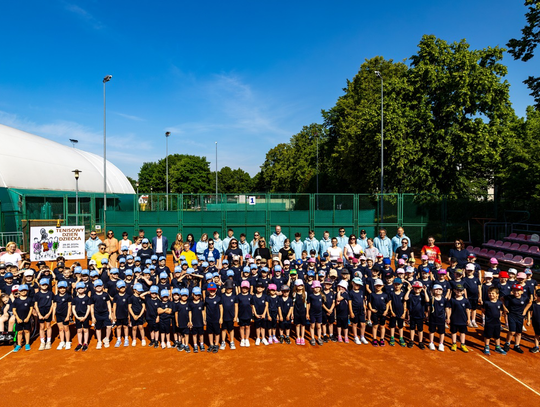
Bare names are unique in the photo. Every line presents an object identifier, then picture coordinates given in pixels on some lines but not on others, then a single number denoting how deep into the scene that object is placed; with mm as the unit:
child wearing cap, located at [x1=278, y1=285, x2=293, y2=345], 8664
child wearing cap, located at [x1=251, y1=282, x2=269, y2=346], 8516
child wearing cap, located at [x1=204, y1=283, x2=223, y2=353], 8227
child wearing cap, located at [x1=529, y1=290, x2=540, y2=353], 8109
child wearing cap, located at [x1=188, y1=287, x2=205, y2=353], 8164
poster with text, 11961
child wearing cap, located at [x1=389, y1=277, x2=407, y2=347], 8445
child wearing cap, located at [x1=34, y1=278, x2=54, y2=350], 8266
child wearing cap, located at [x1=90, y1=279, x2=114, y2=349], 8375
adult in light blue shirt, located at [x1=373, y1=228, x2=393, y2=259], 12727
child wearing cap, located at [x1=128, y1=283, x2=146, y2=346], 8355
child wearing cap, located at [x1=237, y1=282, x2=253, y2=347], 8477
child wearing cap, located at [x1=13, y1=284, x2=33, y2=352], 8211
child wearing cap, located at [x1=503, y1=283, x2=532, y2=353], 8219
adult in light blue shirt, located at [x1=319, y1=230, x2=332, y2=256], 12775
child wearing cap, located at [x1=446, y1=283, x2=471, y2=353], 8227
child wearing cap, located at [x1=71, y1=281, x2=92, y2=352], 8289
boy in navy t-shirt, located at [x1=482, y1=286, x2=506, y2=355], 8070
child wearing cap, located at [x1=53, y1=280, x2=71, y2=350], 8367
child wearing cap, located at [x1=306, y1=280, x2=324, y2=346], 8547
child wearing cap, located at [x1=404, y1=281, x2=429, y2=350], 8398
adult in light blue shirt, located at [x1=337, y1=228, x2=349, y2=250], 13633
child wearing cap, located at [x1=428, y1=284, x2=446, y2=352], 8227
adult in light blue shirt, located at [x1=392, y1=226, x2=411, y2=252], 12602
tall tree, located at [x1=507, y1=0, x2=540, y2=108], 17844
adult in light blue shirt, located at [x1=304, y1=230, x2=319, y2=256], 13305
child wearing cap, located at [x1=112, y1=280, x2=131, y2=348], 8461
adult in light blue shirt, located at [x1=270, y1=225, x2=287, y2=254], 13352
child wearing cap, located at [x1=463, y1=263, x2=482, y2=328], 9438
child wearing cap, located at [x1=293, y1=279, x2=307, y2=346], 8594
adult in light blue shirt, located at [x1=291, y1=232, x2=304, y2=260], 13305
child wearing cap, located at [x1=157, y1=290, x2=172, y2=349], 8203
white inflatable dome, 26766
